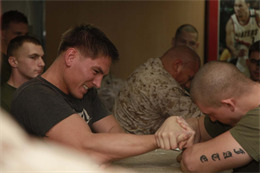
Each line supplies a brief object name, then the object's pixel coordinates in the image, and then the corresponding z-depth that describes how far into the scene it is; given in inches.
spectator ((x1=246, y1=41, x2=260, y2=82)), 119.4
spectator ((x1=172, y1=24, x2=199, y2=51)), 143.6
